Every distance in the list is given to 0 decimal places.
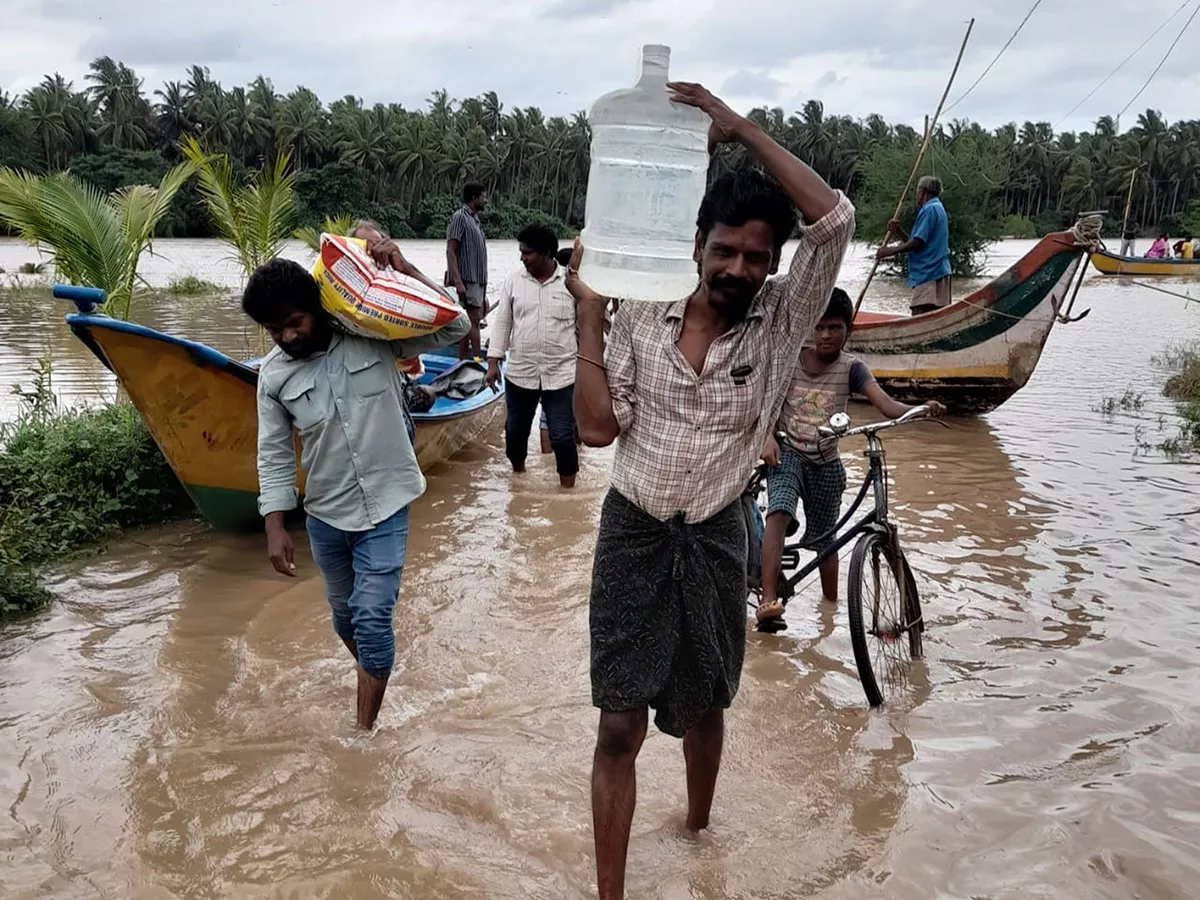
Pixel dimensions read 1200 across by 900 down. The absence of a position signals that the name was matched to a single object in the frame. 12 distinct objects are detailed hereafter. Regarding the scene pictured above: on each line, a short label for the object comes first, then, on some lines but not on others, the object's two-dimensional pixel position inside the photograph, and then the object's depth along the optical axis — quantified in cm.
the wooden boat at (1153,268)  2597
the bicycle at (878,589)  367
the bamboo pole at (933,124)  577
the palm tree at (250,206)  823
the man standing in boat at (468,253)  1004
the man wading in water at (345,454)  321
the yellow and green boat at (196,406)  495
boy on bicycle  417
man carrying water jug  225
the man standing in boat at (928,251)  934
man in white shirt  661
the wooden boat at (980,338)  883
